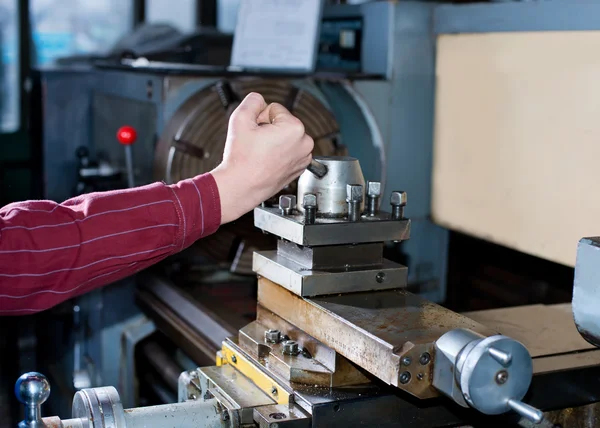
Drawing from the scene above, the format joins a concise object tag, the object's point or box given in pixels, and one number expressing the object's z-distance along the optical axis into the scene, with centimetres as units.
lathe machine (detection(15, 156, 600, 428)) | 81
